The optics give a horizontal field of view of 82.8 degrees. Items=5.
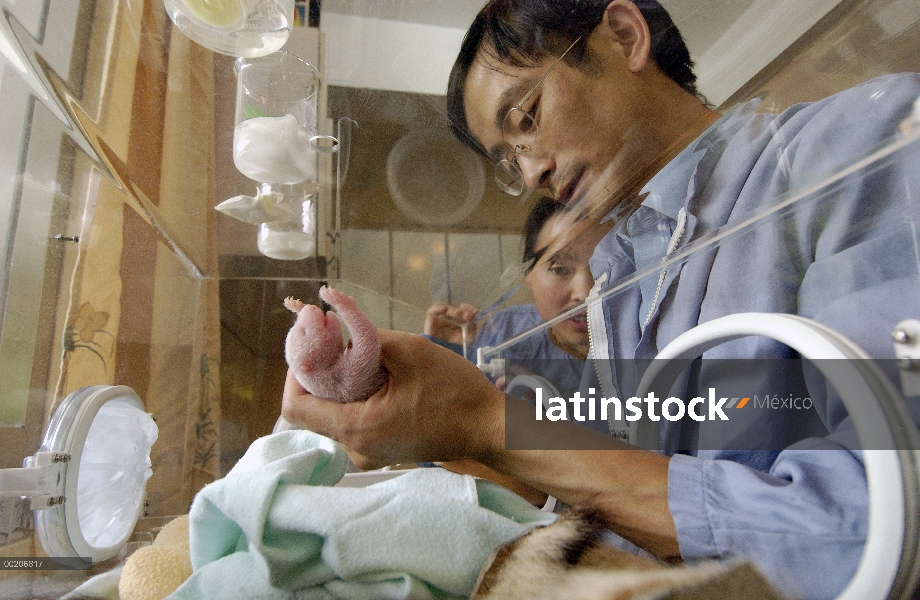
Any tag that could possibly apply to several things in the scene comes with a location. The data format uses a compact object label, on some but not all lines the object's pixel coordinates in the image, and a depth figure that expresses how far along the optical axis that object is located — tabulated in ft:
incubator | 1.44
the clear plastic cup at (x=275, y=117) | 2.02
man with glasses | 1.19
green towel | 1.18
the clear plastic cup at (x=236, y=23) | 1.79
